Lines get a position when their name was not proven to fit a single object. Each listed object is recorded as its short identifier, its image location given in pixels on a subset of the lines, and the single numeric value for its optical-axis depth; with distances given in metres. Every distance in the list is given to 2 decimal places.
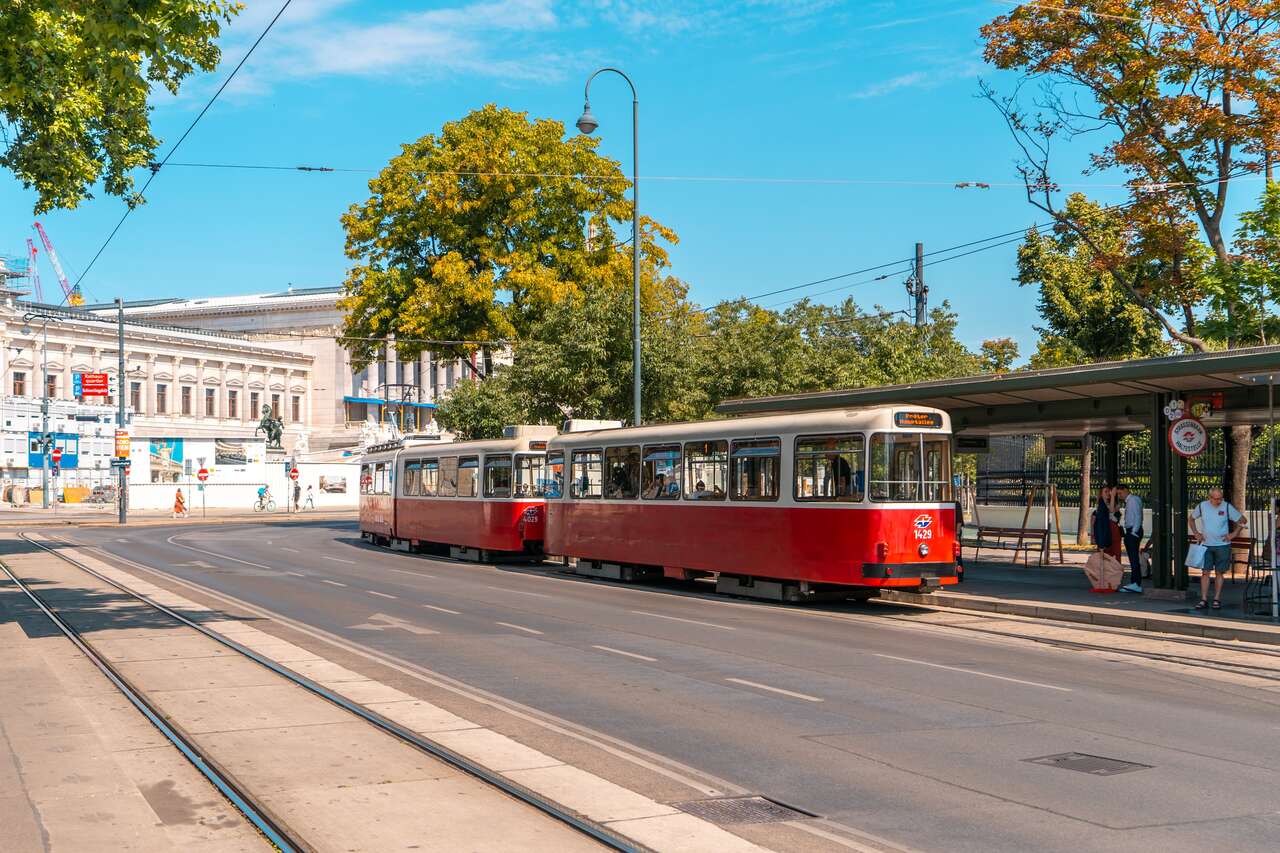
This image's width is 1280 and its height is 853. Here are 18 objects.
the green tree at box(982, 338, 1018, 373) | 56.97
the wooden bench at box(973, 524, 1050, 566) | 27.62
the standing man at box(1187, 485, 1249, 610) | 18.00
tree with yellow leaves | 42.59
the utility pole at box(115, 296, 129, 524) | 55.31
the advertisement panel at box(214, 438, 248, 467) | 80.38
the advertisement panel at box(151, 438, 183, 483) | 78.56
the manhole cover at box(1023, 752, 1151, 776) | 8.52
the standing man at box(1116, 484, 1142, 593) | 21.23
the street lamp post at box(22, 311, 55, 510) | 70.56
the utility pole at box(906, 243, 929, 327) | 66.94
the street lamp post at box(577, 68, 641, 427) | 31.08
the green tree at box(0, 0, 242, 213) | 11.30
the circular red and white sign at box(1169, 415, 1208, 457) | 18.91
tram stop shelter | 18.17
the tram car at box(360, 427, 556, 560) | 30.27
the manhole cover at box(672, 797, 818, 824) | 7.30
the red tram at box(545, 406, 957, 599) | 19.41
